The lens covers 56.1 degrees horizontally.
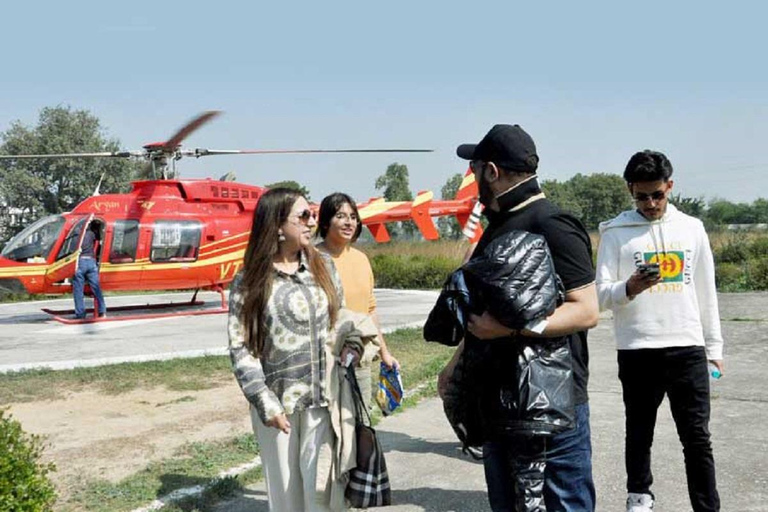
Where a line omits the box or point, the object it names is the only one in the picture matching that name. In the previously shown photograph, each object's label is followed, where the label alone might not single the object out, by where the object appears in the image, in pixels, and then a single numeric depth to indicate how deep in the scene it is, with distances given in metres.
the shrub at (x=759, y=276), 17.52
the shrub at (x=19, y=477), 2.79
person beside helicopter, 13.10
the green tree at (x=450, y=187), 62.79
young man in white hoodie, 3.54
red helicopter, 13.38
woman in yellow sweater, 4.17
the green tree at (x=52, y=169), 38.94
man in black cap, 2.48
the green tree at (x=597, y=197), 68.44
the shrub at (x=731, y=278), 17.97
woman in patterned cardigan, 3.20
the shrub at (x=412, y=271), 21.44
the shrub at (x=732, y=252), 20.48
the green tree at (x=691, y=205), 25.68
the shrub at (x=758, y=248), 20.08
